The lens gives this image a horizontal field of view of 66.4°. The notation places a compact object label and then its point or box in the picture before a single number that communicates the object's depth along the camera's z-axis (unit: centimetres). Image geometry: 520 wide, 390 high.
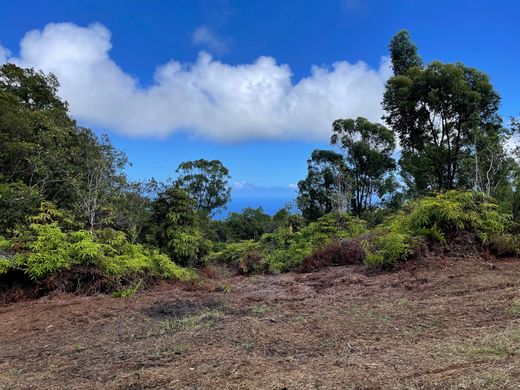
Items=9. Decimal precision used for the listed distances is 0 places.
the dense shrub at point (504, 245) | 805
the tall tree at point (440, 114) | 2011
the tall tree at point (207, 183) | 3309
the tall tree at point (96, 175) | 1505
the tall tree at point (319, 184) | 2959
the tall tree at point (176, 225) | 1309
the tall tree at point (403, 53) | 2614
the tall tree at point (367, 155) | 2917
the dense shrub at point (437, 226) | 795
